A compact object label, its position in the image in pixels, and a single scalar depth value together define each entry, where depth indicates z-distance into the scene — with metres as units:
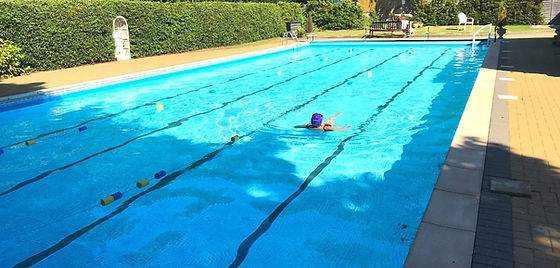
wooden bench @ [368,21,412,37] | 23.89
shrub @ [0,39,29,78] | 12.64
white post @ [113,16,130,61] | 16.84
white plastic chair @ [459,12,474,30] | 24.38
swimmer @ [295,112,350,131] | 7.53
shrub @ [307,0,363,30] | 30.38
